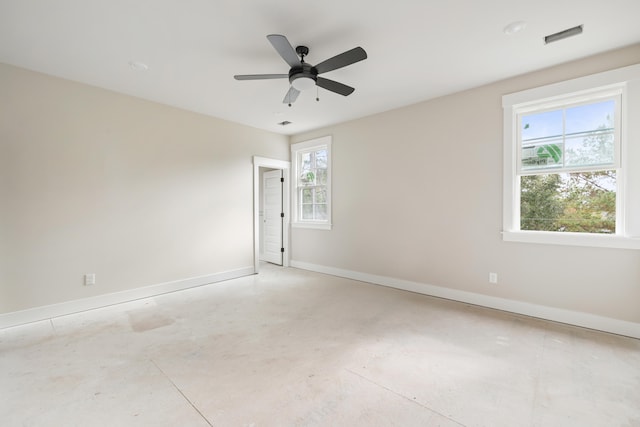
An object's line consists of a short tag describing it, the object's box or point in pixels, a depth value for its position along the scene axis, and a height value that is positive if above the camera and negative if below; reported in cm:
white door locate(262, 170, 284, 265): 623 -21
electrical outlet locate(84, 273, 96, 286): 354 -91
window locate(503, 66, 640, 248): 279 +49
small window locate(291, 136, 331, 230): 544 +48
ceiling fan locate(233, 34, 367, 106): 227 +125
